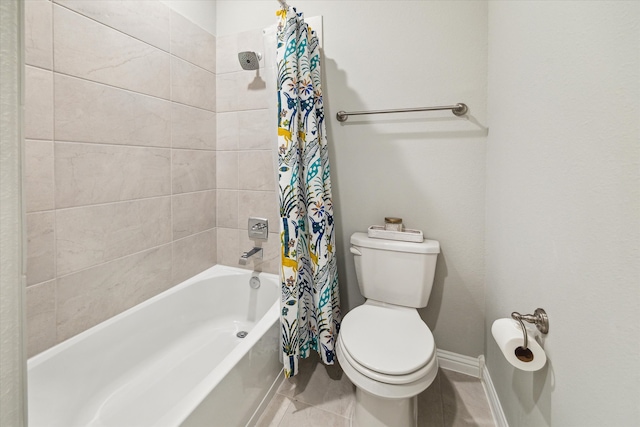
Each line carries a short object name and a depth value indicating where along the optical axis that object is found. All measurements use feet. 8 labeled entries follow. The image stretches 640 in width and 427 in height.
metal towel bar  4.49
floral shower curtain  3.98
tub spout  5.52
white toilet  3.17
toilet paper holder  2.54
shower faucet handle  5.93
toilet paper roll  2.50
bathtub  3.26
